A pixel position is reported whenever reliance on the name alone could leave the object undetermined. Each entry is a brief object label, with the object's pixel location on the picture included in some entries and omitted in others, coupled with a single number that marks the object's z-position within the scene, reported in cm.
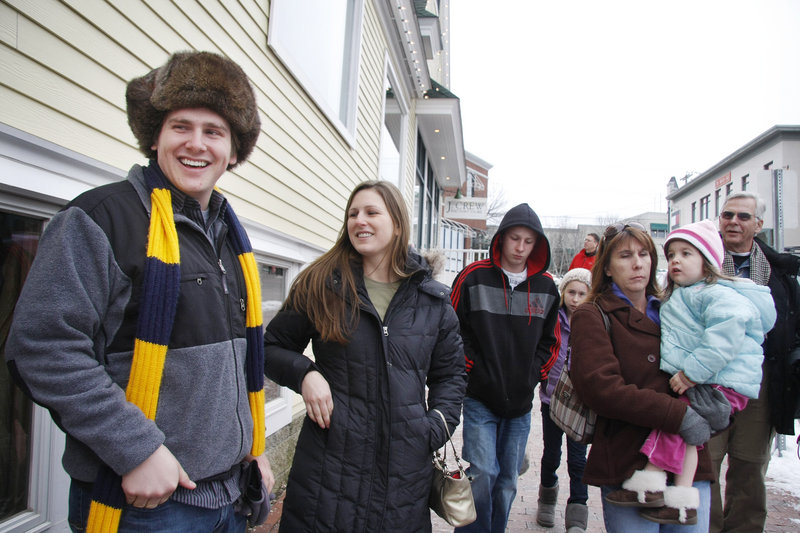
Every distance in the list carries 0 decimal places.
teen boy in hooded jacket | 292
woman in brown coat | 206
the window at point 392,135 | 855
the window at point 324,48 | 409
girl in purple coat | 354
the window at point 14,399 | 179
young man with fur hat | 114
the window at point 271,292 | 418
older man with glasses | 321
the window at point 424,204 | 1216
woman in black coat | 187
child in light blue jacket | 206
